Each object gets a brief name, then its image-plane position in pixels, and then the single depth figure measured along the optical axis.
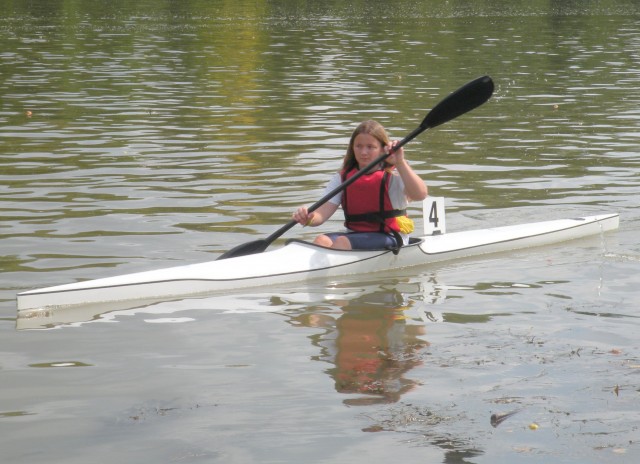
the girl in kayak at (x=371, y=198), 13.76
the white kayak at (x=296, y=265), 12.22
